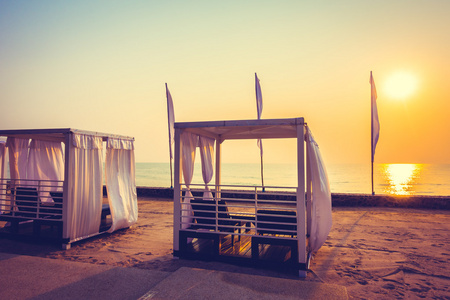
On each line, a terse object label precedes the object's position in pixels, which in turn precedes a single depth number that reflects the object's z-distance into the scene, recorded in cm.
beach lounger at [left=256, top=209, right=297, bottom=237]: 489
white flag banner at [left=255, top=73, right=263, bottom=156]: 1245
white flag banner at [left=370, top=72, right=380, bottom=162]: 1176
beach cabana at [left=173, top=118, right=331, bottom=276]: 475
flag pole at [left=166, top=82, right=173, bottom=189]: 1292
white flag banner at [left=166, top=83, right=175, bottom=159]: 1294
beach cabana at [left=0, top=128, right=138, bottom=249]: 609
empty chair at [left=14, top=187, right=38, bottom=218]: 708
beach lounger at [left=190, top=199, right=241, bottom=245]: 574
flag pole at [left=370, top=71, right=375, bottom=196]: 1184
